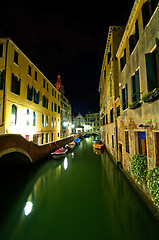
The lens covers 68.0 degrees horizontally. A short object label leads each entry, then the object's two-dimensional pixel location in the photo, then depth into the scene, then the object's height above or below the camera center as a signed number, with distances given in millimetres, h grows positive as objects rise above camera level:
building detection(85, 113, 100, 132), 62562 +2661
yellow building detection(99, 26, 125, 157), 11844 +6675
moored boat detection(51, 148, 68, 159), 15165 -3469
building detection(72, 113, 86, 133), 60100 +2640
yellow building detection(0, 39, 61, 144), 10852 +3570
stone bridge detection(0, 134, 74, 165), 8068 -2201
